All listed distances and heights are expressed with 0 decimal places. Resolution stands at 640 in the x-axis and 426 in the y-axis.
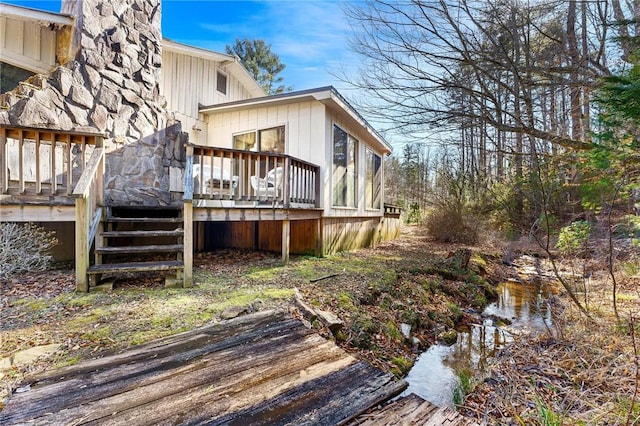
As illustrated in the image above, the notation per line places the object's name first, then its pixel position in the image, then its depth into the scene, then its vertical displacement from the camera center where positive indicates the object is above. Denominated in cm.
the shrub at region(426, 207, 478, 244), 1118 -68
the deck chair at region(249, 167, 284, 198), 547 +48
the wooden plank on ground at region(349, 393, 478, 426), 171 -117
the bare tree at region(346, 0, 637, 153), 543 +279
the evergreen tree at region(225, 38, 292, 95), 1938 +941
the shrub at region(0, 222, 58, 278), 396 -57
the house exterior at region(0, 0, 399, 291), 413 +133
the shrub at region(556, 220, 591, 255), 651 -58
